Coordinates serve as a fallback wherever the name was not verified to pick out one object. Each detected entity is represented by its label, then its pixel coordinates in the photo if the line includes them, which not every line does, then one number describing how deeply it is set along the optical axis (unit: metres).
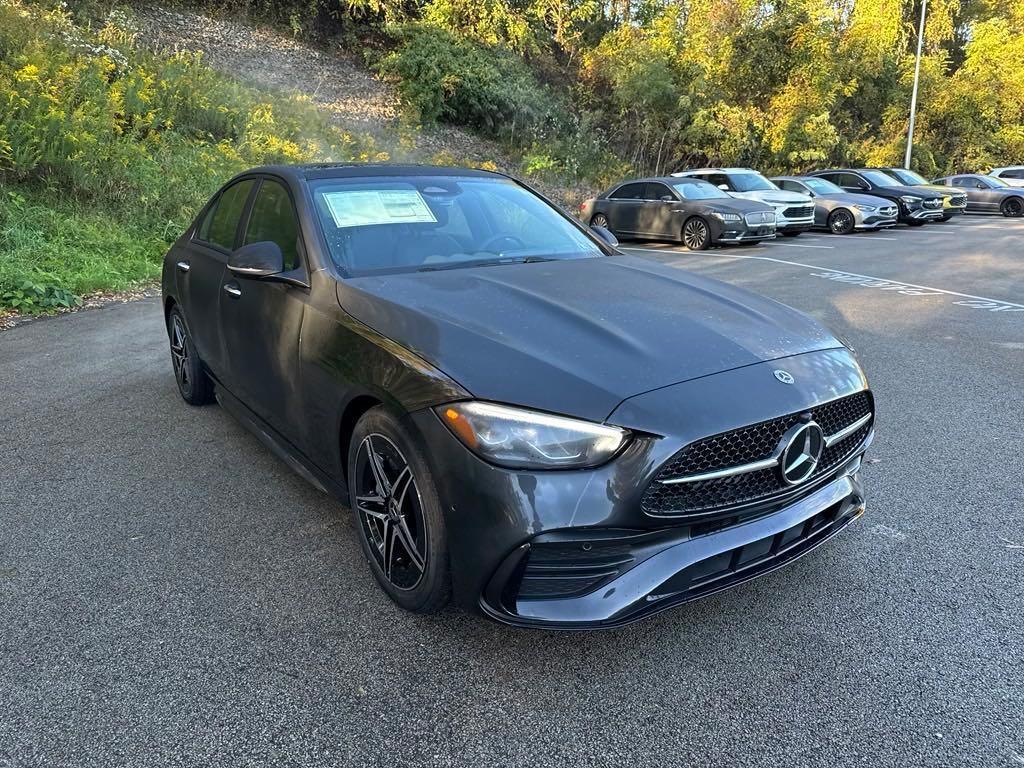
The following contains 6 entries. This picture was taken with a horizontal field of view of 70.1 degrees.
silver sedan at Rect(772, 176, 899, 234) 17.22
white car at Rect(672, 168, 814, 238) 15.88
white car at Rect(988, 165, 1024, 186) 24.88
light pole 26.97
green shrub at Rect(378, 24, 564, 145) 21.50
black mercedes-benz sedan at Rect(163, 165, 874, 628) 2.11
